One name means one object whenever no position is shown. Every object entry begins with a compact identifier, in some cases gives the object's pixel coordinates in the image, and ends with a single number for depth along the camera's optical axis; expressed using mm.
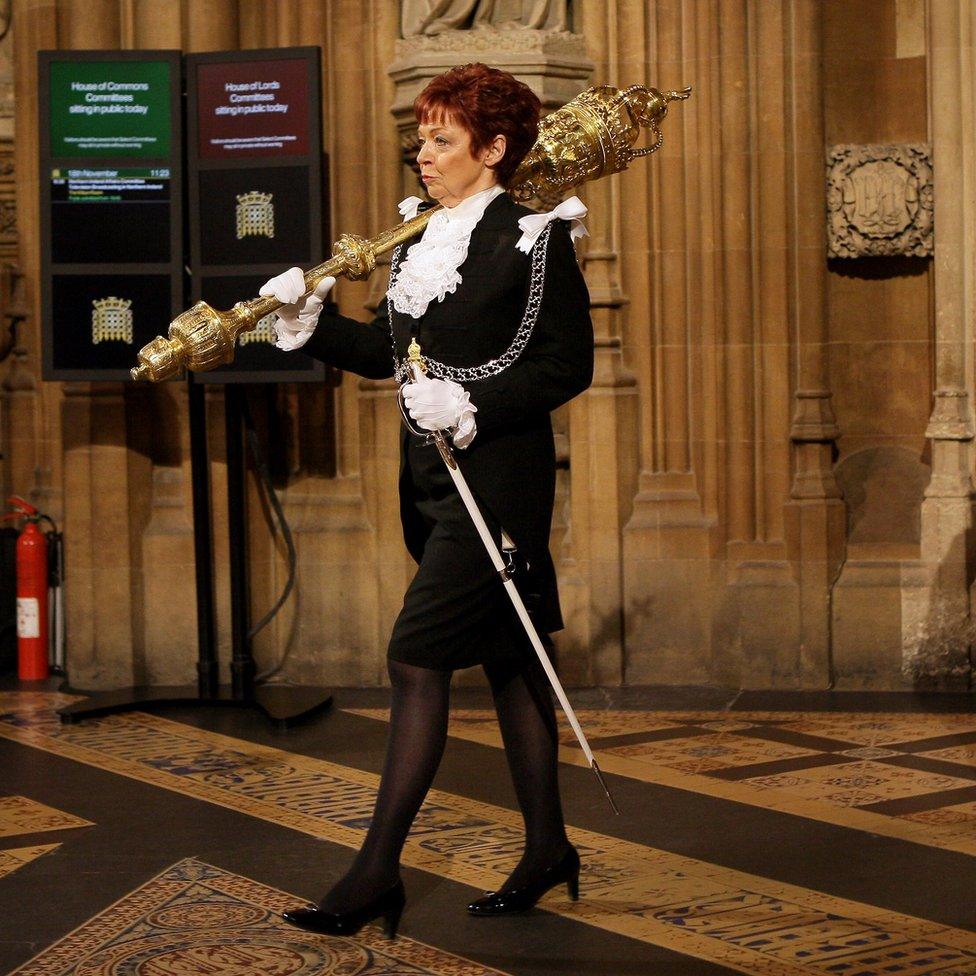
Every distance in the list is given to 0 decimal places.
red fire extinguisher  7402
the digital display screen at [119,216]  6562
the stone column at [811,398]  6859
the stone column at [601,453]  6988
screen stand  6621
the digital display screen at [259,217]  6473
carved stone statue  6906
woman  3582
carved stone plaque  6887
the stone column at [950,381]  6797
